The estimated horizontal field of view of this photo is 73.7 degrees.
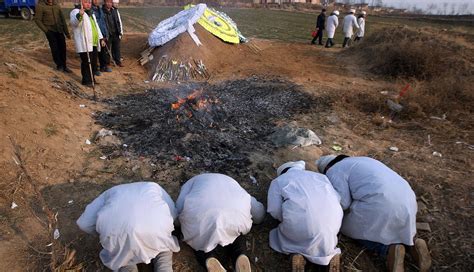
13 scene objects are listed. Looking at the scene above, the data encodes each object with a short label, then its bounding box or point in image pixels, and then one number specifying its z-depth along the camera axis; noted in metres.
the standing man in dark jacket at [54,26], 6.85
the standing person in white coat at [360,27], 12.62
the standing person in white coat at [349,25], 12.32
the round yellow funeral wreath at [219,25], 10.09
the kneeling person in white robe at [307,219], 2.66
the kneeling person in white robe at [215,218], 2.64
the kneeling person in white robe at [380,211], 2.76
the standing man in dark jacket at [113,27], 7.94
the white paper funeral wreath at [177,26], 9.12
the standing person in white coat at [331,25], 12.50
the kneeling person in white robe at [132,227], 2.48
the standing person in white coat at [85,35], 6.39
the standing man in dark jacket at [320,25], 12.58
